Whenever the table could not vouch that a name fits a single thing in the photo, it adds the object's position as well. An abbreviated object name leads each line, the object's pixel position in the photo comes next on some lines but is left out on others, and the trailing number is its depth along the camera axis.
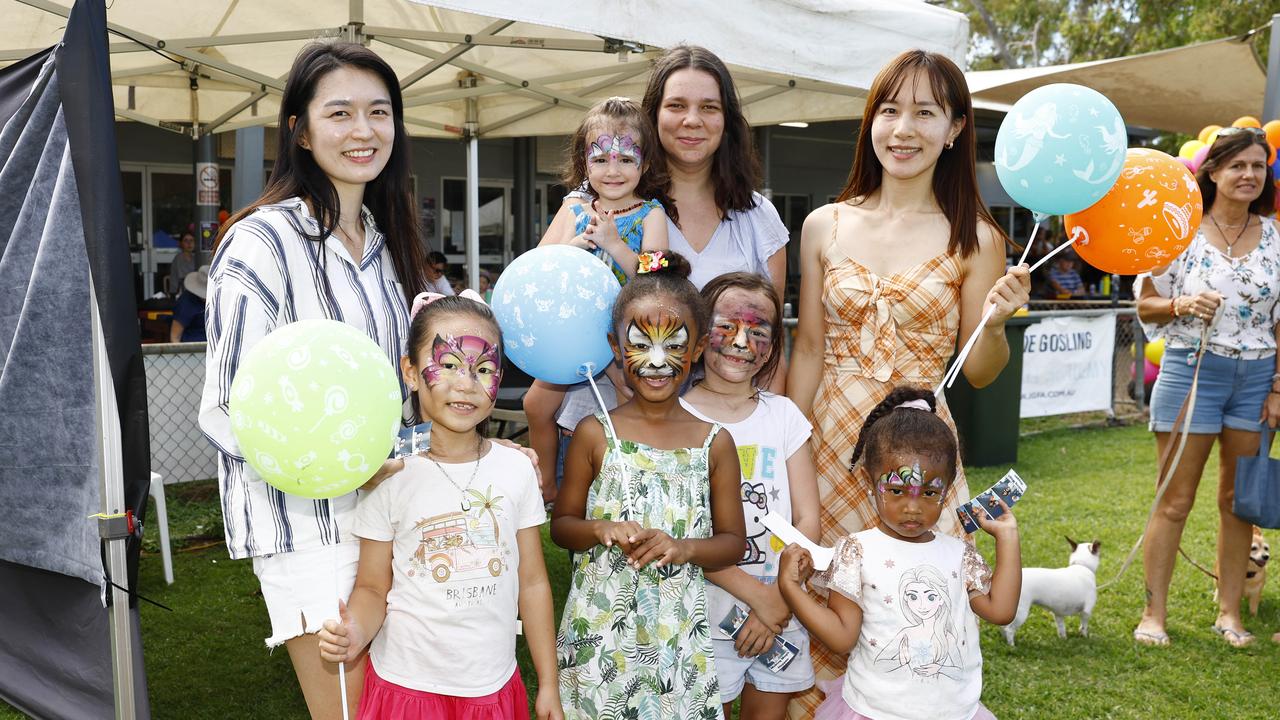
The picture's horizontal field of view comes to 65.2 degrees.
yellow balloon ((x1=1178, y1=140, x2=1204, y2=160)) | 4.97
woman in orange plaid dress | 2.55
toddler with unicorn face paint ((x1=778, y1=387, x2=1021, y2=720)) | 2.24
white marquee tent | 3.75
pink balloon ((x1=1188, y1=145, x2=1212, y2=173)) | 4.36
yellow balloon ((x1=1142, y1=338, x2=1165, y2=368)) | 5.85
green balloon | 1.81
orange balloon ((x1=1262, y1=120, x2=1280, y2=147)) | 4.53
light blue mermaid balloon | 2.51
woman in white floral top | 4.17
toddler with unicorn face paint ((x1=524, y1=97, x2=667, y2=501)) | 2.65
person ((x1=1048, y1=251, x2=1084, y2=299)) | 14.48
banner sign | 8.82
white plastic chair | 4.93
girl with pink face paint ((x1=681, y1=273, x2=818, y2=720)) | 2.45
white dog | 4.35
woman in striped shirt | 1.95
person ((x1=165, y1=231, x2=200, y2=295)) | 11.23
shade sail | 9.20
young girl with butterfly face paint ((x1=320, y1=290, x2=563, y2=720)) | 2.09
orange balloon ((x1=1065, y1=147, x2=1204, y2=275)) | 2.69
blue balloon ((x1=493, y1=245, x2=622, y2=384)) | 2.31
